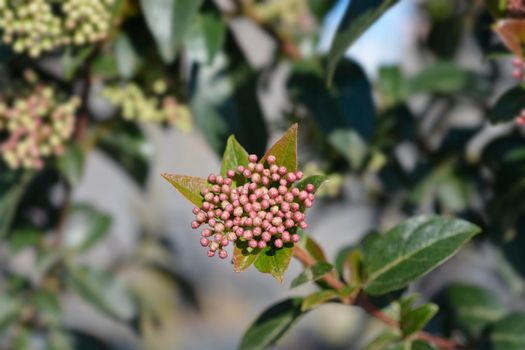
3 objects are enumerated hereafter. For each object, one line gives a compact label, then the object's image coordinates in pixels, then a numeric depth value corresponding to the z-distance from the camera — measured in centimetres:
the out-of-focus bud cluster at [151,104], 63
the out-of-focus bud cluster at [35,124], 61
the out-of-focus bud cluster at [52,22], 55
